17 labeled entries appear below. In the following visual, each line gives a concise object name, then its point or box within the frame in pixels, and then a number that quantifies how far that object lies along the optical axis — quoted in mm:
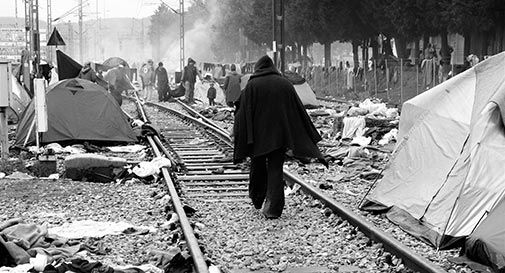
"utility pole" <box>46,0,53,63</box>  62906
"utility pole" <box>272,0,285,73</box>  31438
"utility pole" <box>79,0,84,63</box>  77312
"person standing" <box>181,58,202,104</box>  34156
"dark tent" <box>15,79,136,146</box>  16734
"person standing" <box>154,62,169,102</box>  36906
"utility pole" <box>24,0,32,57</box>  35719
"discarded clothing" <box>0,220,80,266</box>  6953
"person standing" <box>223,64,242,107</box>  28844
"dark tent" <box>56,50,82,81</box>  22920
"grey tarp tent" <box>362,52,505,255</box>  7910
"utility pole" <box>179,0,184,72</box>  57031
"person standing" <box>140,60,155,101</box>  41375
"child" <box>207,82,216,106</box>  32094
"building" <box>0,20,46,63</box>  61219
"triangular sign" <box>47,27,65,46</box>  22172
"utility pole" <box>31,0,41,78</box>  27317
